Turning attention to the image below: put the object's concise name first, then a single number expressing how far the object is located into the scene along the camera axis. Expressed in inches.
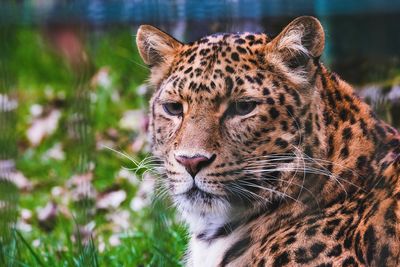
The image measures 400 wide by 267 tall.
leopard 316.8
